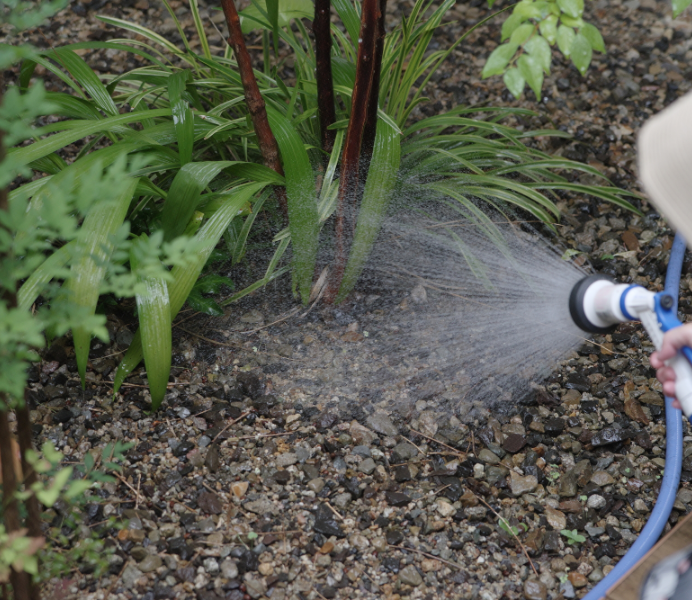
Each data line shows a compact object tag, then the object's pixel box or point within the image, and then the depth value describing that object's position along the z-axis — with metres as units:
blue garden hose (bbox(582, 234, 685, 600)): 3.36
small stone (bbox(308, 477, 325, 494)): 3.46
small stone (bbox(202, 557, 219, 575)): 3.38
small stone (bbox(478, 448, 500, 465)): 3.51
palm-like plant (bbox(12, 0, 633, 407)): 3.51
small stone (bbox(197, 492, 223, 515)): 3.43
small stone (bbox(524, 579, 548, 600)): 3.38
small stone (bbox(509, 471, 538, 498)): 3.47
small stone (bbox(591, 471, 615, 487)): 3.48
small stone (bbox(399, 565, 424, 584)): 3.38
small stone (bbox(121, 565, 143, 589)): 3.35
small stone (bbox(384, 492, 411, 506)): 3.45
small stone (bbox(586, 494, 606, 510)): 3.46
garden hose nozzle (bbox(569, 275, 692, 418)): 3.24
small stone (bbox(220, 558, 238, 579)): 3.37
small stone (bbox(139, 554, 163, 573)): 3.37
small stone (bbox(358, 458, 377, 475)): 3.49
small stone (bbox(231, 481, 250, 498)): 3.45
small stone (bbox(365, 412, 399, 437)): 3.53
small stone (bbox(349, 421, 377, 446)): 3.52
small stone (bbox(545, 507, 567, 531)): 3.44
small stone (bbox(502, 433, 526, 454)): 3.52
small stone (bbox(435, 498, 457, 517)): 3.45
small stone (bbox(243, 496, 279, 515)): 3.44
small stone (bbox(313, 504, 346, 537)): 3.42
